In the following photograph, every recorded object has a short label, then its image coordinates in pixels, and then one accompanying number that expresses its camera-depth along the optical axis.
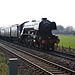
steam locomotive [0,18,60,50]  27.01
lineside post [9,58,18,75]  8.53
